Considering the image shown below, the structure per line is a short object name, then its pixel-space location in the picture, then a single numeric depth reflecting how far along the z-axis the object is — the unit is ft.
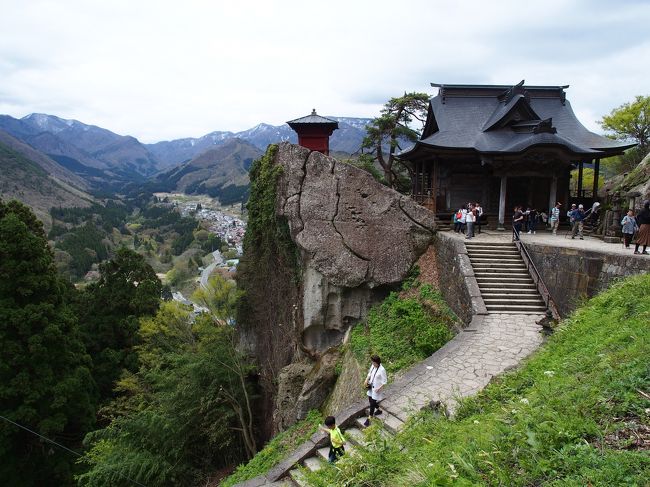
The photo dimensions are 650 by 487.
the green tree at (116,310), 73.41
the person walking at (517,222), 50.31
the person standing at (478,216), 57.67
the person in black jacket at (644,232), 37.91
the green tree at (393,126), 84.89
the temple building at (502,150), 59.47
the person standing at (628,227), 42.60
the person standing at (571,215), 54.44
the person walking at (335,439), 23.12
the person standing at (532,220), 59.67
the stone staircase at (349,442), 25.80
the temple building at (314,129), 78.43
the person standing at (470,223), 53.57
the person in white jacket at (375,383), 26.78
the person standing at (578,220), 52.95
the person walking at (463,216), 56.53
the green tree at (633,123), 101.50
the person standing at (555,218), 58.75
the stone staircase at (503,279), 42.06
